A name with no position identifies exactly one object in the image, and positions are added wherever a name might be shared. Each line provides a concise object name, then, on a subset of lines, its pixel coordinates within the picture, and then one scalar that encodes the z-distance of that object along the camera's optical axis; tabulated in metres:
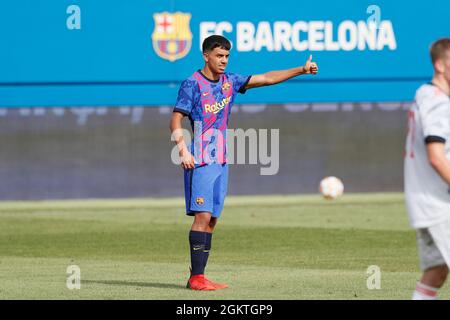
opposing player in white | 13.98
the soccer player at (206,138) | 19.44
